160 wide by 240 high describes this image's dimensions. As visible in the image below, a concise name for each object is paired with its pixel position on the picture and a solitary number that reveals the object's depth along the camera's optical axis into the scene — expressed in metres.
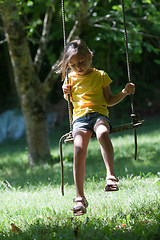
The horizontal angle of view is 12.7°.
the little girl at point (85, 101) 5.84
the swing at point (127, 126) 6.25
